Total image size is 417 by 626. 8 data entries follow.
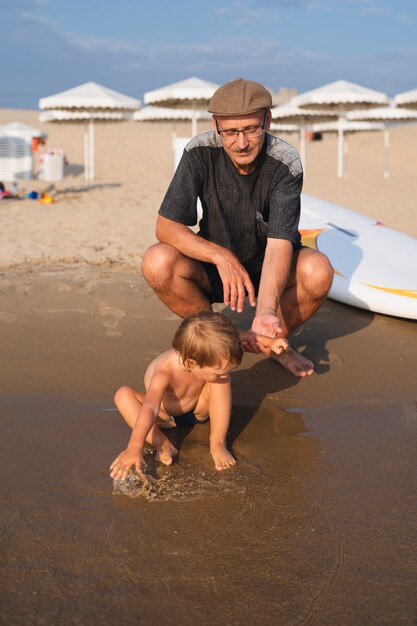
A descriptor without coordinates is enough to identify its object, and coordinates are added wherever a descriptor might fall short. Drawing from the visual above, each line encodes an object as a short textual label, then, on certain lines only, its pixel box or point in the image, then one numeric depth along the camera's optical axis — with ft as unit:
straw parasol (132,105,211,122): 70.54
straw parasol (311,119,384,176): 74.98
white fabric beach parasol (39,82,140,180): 52.21
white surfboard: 13.56
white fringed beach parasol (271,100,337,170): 66.85
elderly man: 8.93
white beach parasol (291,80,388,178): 53.47
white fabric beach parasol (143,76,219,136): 49.63
